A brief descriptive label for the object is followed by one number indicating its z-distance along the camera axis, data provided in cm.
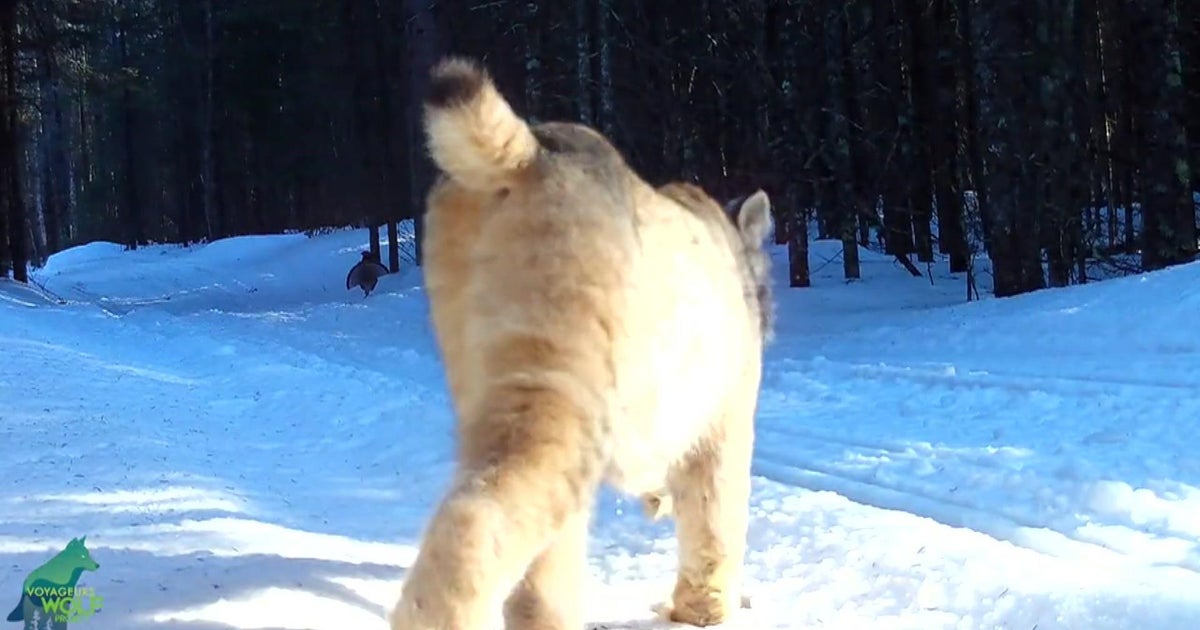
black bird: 2175
